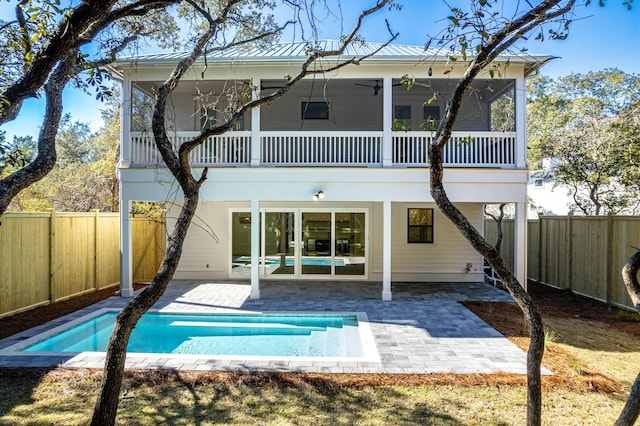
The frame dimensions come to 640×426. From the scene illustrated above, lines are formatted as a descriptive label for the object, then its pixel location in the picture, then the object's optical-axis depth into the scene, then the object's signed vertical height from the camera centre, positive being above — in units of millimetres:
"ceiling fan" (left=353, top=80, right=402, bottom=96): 10242 +3751
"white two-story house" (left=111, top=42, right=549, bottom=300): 8875 +1091
